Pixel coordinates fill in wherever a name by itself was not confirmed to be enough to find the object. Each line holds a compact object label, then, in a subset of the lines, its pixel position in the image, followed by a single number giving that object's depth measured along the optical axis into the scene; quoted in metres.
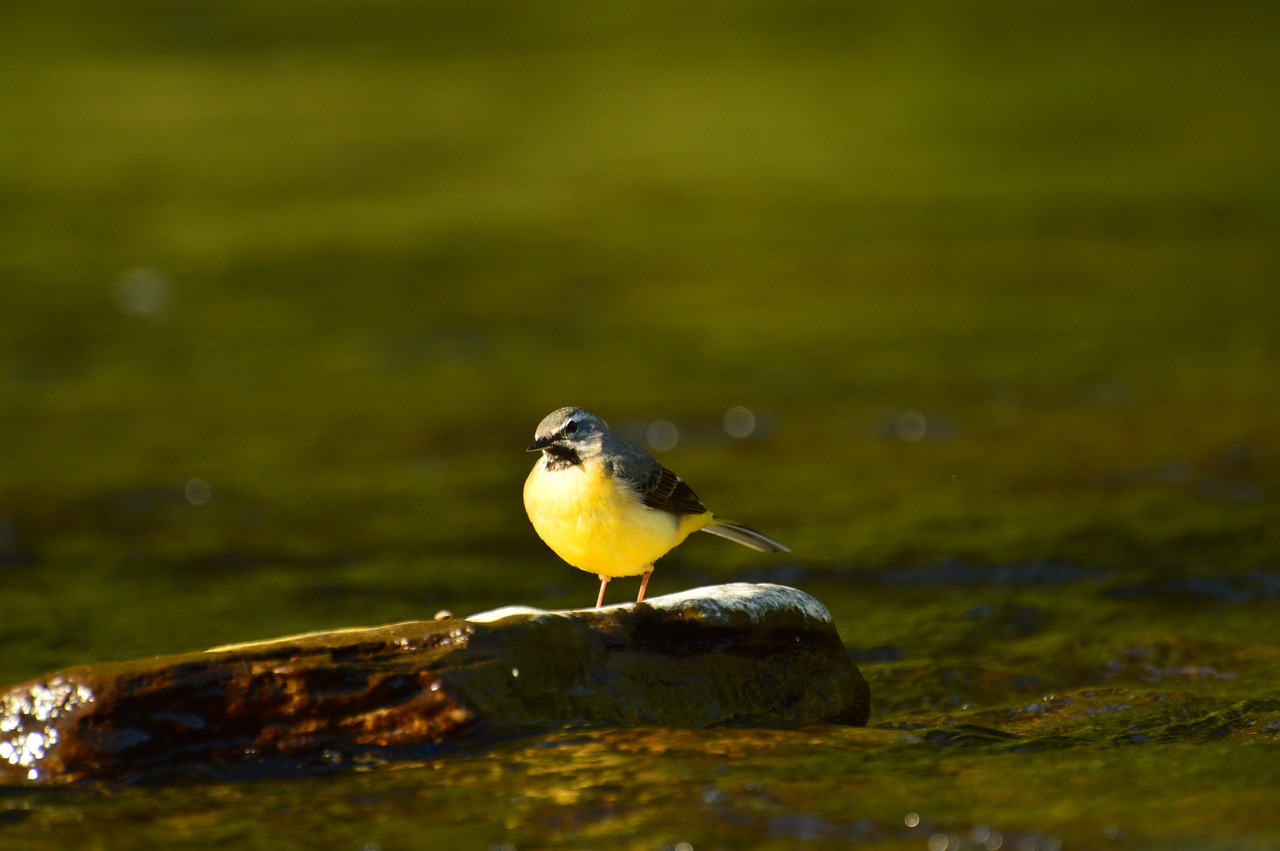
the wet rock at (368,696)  13.06
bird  14.16
